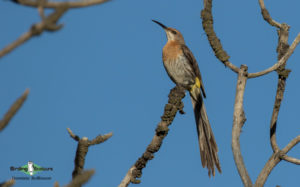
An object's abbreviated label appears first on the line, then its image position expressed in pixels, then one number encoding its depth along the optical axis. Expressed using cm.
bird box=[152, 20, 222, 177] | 1601
